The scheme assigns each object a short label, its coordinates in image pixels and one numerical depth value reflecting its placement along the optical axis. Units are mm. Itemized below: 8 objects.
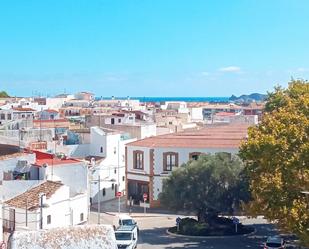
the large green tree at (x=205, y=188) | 40156
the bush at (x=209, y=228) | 38781
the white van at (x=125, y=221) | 39534
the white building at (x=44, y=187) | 32844
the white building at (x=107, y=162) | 52625
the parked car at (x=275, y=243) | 31889
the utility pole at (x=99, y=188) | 49950
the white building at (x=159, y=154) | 48812
